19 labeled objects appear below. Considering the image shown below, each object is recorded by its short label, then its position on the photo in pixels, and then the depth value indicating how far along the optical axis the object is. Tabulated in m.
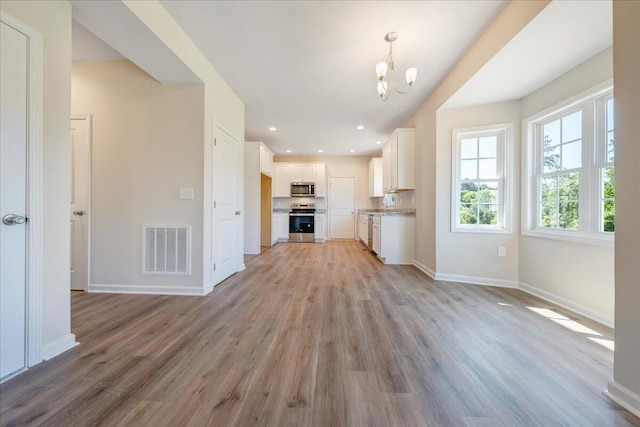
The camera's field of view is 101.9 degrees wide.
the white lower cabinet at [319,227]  7.42
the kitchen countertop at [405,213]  4.48
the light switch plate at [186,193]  2.86
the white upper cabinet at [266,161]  5.64
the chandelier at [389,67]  2.38
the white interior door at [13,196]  1.40
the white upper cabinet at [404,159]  4.47
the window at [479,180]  3.32
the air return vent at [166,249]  2.87
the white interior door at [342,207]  7.89
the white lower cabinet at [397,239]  4.54
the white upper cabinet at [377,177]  6.84
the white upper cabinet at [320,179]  7.41
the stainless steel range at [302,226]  7.32
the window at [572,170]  2.28
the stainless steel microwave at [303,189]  7.38
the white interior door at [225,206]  3.17
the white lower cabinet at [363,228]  6.32
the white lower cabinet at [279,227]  6.80
